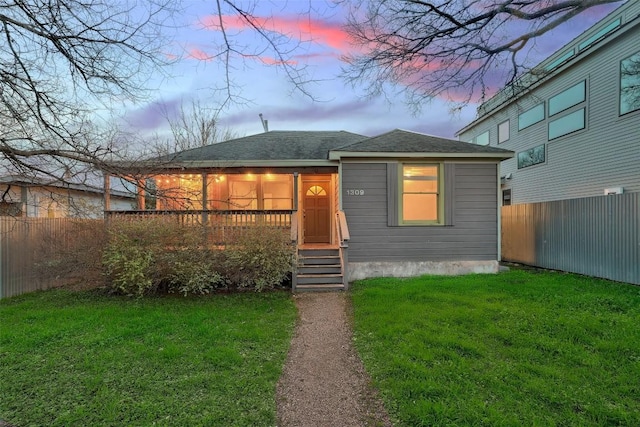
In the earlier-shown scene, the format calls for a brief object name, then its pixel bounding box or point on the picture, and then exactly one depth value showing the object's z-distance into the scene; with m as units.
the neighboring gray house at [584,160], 7.45
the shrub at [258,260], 6.98
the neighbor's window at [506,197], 16.05
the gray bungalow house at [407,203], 8.62
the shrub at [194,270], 6.61
